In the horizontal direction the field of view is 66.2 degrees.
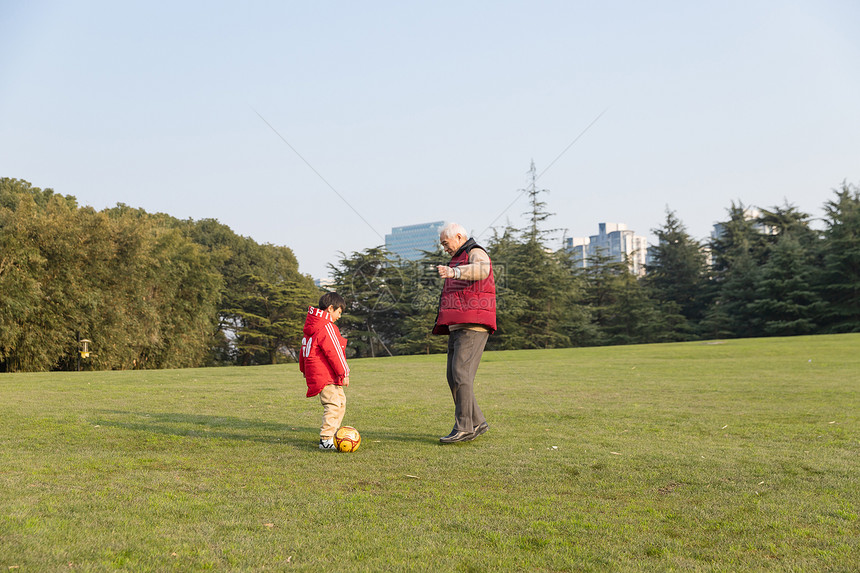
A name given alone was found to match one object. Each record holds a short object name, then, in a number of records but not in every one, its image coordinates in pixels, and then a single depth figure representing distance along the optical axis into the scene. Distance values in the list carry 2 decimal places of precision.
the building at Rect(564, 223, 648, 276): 53.42
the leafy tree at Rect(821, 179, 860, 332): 43.64
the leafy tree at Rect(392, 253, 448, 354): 47.00
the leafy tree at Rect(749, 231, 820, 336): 44.69
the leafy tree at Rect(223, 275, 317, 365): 48.12
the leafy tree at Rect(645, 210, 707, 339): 52.88
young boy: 6.17
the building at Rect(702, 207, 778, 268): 53.22
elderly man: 6.30
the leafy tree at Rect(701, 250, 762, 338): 47.44
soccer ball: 5.82
